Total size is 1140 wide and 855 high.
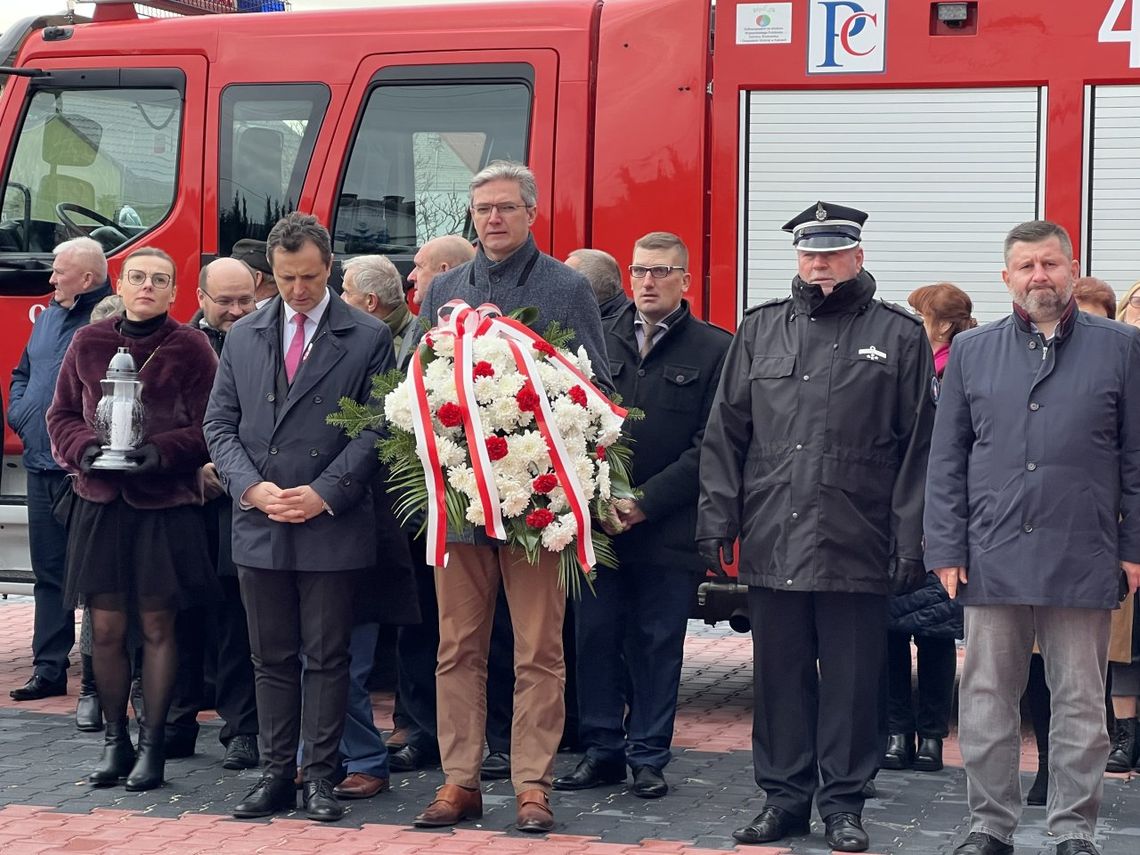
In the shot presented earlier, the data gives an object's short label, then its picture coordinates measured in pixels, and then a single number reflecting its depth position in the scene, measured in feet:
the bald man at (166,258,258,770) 22.57
